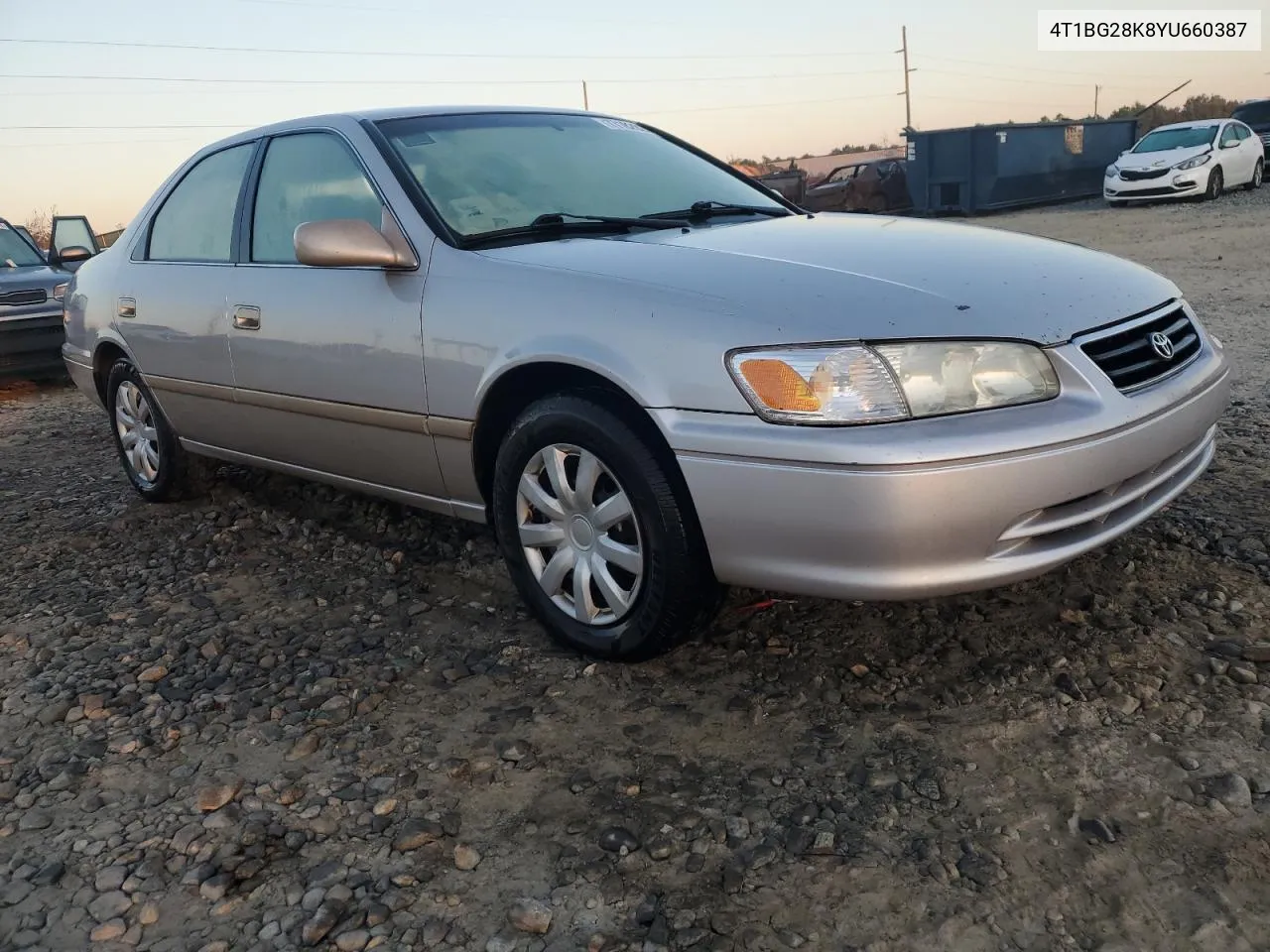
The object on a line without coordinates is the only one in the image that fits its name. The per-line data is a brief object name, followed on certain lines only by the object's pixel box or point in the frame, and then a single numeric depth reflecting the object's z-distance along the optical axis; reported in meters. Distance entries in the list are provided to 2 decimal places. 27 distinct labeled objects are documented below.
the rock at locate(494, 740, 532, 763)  2.45
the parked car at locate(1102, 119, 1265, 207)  17.98
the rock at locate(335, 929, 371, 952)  1.87
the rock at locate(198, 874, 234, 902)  2.03
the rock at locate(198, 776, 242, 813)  2.33
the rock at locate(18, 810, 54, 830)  2.31
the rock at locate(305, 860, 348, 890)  2.04
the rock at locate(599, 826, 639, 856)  2.08
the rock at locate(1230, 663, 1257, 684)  2.48
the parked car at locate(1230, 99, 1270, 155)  21.38
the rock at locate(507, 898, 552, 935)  1.88
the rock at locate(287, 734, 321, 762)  2.53
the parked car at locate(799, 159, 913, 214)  20.80
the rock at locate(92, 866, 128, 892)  2.08
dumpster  20.16
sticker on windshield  4.00
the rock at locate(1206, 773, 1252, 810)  2.04
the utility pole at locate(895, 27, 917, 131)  53.28
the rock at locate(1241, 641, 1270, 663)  2.57
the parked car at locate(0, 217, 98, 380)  8.81
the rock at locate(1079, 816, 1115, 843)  1.99
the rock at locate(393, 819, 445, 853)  2.14
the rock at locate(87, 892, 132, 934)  2.00
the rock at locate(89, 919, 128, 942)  1.94
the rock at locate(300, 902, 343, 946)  1.90
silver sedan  2.31
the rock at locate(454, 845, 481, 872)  2.07
